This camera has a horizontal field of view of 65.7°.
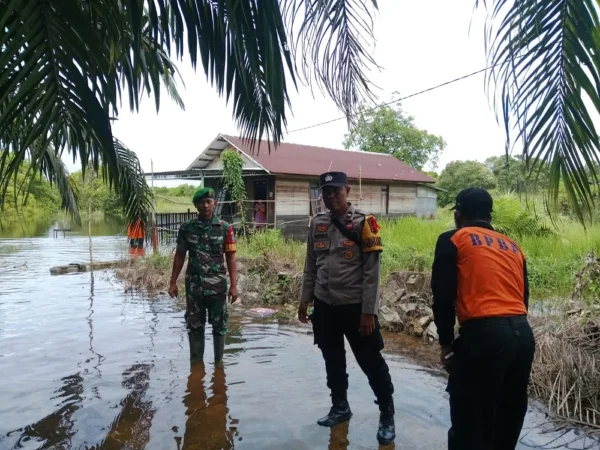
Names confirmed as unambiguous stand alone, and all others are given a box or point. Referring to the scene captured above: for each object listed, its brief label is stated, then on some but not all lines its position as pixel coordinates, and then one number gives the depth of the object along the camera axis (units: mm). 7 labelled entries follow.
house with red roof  15469
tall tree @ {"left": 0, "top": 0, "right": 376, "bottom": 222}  1639
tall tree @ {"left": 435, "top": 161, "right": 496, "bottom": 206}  30261
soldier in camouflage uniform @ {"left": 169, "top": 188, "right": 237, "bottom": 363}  4547
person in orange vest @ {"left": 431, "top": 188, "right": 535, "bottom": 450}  2410
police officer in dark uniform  3176
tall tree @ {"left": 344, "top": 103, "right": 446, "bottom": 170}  32719
